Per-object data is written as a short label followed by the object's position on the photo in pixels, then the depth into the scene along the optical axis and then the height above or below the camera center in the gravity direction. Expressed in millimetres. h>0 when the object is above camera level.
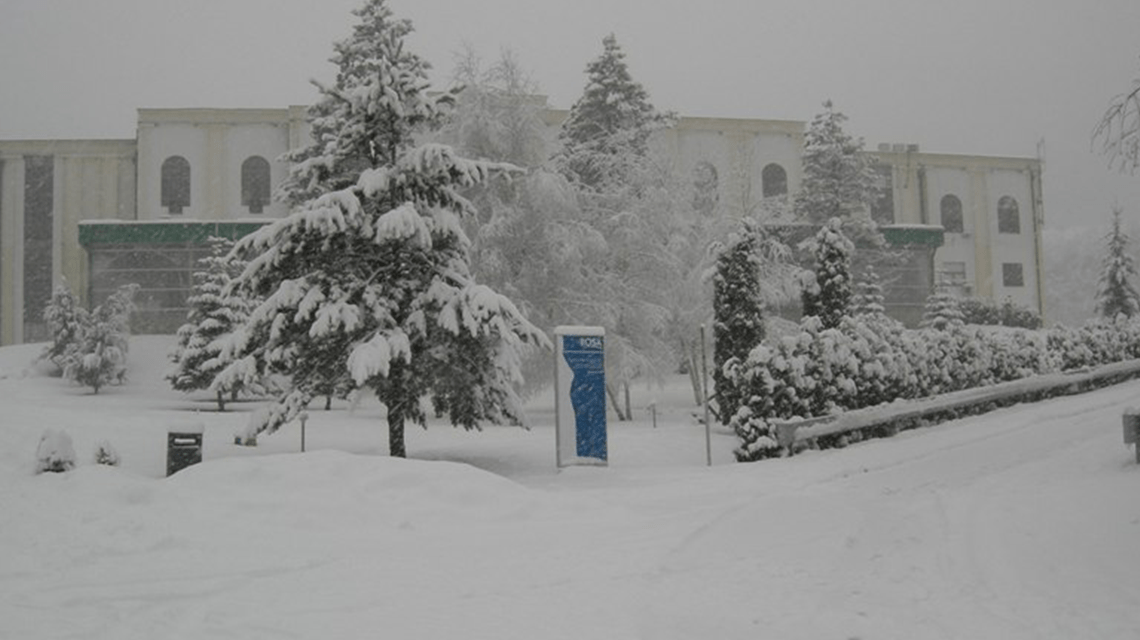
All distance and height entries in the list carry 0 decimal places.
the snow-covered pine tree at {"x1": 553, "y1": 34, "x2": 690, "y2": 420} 26141 +3362
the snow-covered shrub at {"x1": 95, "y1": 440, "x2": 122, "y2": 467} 14273 -1258
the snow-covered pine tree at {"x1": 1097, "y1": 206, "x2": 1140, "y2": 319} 52281 +3757
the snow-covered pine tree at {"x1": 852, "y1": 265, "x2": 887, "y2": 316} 40903 +2595
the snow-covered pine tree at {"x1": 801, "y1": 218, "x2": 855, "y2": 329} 25672 +1885
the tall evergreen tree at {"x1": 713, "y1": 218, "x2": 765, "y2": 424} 21047 +1244
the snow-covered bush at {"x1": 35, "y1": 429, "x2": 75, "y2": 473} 12234 -1048
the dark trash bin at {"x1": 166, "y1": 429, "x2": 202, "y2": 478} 15516 -1301
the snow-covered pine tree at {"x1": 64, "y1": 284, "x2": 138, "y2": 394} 37188 +716
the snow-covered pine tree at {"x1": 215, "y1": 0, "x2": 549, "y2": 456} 15000 +1281
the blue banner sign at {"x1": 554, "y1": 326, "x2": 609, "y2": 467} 14711 -565
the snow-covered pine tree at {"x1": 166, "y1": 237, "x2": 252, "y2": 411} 33312 +1454
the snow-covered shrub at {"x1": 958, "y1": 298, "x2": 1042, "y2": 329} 53916 +2160
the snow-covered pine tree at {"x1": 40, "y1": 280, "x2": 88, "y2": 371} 39344 +2049
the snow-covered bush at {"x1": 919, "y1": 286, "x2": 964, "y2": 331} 43062 +1967
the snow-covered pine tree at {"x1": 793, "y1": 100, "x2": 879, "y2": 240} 43281 +8078
